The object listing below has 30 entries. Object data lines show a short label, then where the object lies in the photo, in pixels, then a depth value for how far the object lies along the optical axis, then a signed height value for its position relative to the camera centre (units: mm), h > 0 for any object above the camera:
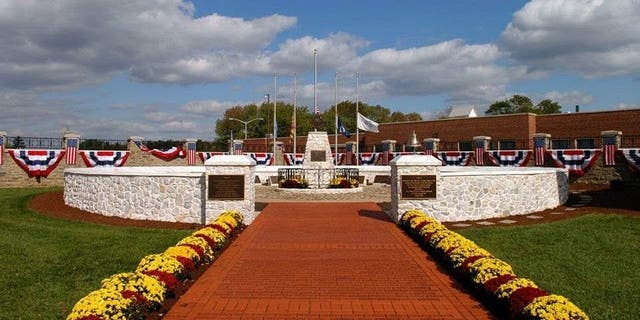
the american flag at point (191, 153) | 37625 +59
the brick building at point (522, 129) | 39062 +2140
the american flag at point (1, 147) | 28534 +435
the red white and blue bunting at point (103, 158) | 32094 -253
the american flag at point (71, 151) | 30950 +204
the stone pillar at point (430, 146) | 38100 +528
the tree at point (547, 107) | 83812 +7696
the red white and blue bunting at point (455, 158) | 34969 -381
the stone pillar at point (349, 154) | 44597 -79
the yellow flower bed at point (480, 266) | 5492 -1729
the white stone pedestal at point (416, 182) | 14172 -829
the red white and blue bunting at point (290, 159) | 44594 -524
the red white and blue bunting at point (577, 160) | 26625 -421
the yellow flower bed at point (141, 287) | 5465 -1705
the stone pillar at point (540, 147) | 29656 +322
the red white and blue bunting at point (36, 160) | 29186 -343
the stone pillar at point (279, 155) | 43188 -141
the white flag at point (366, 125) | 36781 +2095
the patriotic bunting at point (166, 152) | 35938 +139
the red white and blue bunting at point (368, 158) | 42312 -431
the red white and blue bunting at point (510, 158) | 30919 -347
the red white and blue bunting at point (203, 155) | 38281 -98
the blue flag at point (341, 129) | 35531 +1727
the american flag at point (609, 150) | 25484 +104
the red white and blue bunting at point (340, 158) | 45688 -450
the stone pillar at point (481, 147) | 33844 +379
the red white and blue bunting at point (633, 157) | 24372 -250
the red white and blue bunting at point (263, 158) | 41500 -385
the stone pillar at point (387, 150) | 41000 +249
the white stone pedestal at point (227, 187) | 14109 -944
